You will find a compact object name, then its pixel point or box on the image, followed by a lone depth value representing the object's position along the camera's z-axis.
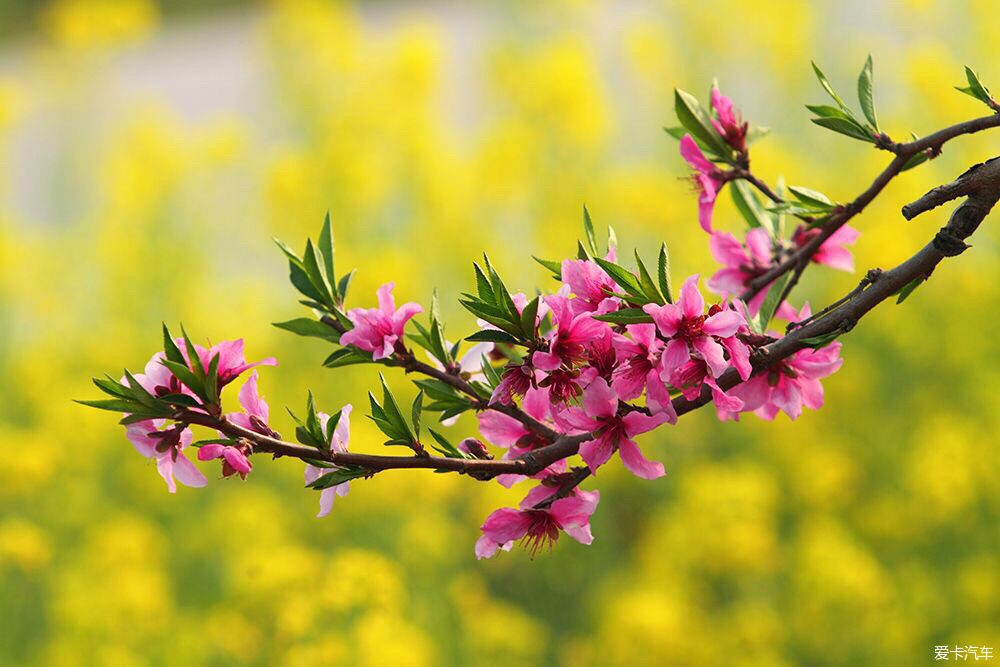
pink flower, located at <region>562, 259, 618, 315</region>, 1.99
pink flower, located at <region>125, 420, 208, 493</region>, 1.98
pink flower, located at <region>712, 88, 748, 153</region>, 2.06
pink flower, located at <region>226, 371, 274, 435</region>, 1.99
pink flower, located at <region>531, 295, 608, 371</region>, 1.98
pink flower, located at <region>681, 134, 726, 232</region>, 2.05
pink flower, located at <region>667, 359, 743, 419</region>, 1.98
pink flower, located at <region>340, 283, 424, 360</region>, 2.00
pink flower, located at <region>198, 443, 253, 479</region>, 1.97
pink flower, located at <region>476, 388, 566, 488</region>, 2.01
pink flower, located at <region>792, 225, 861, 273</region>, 2.11
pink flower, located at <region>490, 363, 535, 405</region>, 1.99
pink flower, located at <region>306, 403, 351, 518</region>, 1.99
